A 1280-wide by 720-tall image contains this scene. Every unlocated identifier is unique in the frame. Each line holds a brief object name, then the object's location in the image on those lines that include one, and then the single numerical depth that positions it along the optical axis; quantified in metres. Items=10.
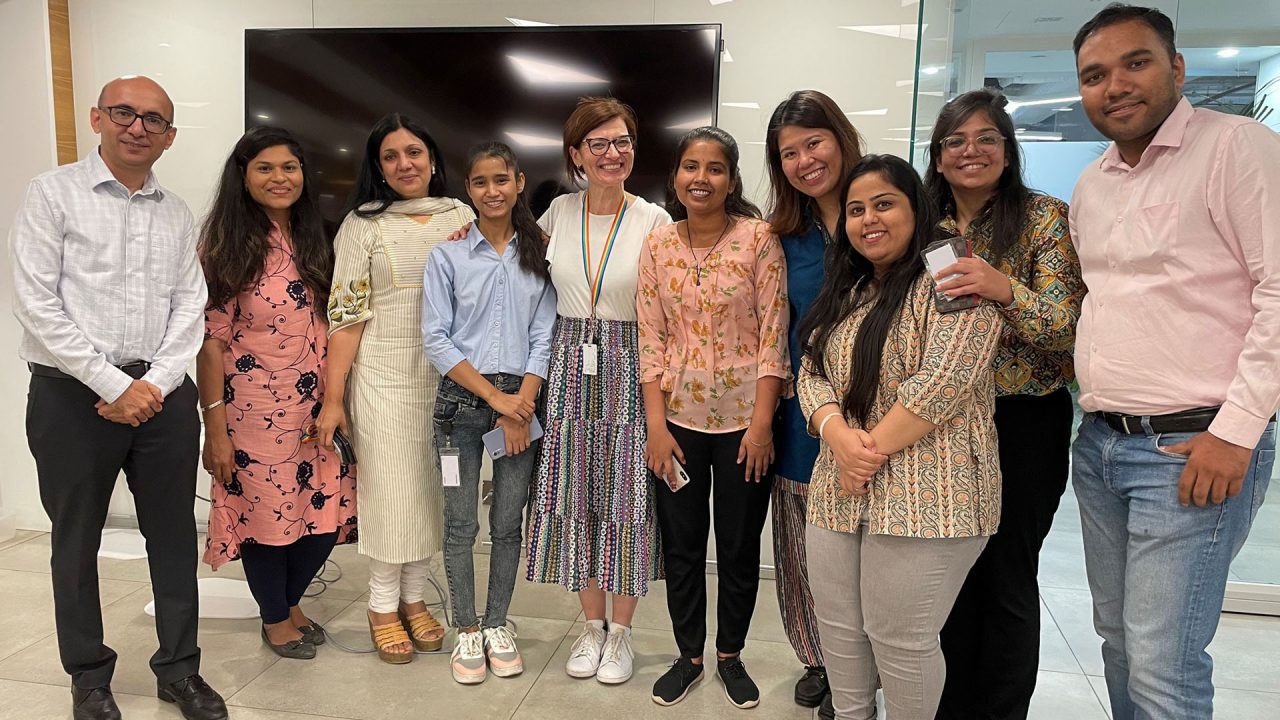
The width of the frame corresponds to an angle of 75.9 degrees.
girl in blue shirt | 2.43
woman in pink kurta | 2.49
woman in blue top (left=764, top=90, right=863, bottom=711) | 2.06
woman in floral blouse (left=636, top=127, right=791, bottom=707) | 2.18
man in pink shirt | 1.45
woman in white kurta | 2.54
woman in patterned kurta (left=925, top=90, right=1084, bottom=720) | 1.77
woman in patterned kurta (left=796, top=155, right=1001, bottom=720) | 1.65
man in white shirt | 2.12
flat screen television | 3.22
